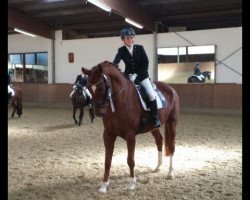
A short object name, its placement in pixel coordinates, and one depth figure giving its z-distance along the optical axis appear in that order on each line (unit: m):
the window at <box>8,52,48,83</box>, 16.23
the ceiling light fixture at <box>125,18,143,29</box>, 11.93
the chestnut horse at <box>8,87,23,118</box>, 10.62
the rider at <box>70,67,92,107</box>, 8.55
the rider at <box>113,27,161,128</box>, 3.73
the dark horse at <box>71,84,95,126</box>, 8.60
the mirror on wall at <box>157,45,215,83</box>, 12.56
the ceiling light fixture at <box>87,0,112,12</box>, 9.53
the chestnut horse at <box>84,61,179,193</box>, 3.20
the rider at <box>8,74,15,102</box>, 10.20
